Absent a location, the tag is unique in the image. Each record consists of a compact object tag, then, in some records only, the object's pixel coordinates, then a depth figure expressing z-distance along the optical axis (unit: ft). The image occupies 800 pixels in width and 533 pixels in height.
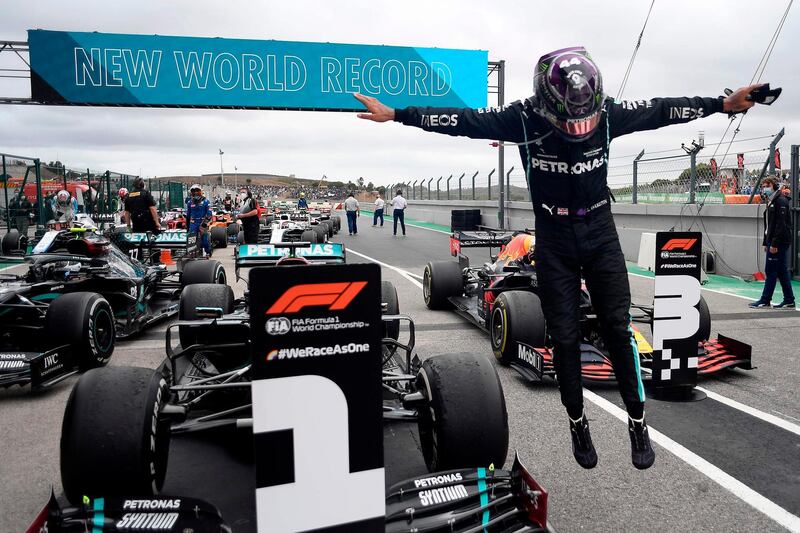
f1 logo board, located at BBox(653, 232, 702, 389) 15.16
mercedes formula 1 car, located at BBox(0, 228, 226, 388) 17.43
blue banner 59.00
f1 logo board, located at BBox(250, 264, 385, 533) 6.75
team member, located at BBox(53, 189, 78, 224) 49.17
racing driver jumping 9.83
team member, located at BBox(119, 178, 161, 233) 38.16
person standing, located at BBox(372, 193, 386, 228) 100.31
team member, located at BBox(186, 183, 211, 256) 46.21
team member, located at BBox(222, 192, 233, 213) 101.81
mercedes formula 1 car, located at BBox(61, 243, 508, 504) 8.87
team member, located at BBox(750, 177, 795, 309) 28.45
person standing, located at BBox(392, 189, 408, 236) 79.98
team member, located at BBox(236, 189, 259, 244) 45.32
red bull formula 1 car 17.39
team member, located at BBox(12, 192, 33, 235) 60.70
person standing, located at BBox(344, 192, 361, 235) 81.66
